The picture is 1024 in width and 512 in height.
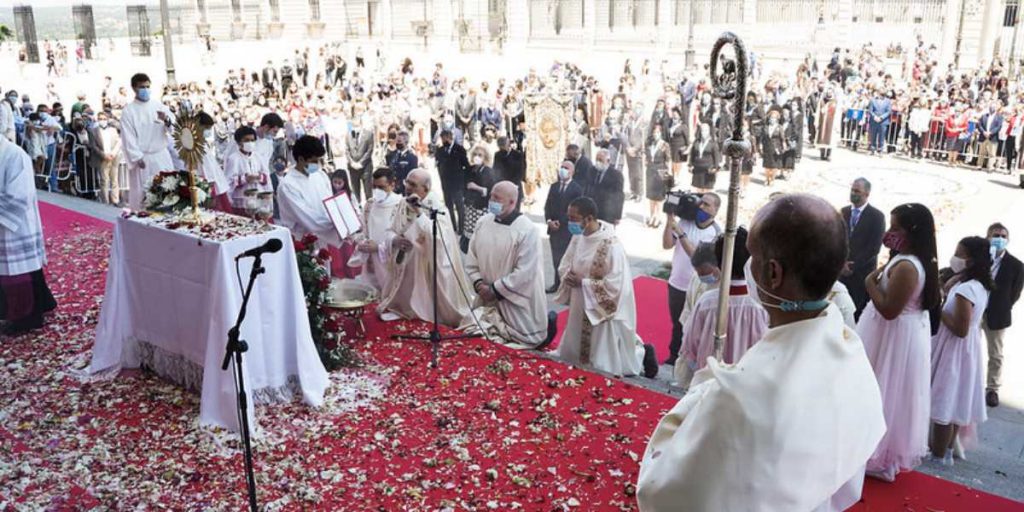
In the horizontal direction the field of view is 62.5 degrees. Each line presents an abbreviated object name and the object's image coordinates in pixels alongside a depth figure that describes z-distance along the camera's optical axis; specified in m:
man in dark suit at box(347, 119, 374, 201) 14.29
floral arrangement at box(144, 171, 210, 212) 6.42
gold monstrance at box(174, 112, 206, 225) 6.21
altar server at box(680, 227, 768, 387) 5.38
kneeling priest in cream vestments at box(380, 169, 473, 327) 7.88
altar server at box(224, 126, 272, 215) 10.29
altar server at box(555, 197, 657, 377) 6.99
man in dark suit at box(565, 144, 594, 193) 11.43
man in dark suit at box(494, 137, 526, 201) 12.23
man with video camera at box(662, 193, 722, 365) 7.78
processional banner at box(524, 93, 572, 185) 14.61
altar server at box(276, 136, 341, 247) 7.99
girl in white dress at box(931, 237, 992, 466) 5.39
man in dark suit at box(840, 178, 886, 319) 7.76
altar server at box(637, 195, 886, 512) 2.01
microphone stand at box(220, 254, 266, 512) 3.84
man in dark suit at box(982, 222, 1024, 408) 6.47
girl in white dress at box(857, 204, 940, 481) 4.78
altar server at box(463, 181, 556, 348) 7.47
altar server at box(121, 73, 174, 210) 9.88
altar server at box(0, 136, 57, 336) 7.05
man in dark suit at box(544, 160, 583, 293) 10.46
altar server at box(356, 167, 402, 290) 8.82
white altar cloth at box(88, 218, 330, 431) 5.50
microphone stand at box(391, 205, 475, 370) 6.71
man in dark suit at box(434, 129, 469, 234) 12.45
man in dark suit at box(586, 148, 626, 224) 11.57
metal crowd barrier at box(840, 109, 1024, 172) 18.02
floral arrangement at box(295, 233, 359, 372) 6.37
